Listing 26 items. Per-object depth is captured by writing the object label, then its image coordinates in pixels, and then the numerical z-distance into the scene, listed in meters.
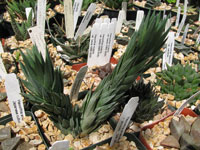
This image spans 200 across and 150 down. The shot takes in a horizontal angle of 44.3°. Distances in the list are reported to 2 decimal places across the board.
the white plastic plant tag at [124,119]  0.29
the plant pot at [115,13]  0.89
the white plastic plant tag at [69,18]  0.53
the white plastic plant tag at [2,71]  0.44
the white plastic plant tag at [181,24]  0.65
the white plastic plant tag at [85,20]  0.54
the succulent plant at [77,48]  0.56
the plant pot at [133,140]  0.33
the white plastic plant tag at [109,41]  0.49
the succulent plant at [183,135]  0.35
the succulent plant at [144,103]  0.37
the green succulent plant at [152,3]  0.95
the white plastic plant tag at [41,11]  0.49
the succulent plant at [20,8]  0.72
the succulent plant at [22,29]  0.59
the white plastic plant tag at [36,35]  0.40
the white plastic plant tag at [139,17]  0.60
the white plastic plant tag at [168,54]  0.54
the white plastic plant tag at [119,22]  0.65
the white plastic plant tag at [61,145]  0.25
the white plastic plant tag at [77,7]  0.59
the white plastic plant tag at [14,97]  0.32
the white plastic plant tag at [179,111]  0.39
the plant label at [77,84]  0.34
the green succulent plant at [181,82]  0.47
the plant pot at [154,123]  0.36
